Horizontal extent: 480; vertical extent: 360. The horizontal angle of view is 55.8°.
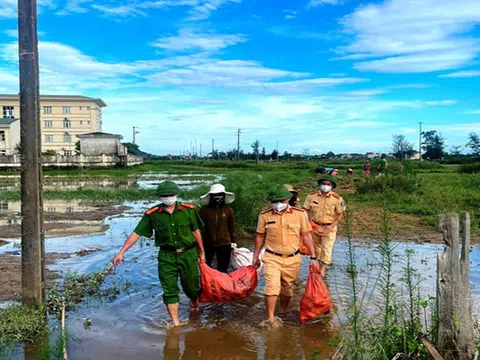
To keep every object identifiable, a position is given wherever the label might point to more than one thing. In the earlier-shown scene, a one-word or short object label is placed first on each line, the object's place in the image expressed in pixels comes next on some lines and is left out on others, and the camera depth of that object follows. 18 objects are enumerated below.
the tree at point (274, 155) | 89.12
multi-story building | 72.94
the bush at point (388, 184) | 17.89
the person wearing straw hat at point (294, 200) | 7.14
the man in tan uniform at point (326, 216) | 7.02
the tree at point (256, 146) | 72.53
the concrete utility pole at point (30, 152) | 5.10
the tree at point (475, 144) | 63.41
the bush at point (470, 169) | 32.08
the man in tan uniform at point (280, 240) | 5.26
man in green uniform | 5.28
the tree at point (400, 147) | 64.72
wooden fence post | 3.65
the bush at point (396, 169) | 19.33
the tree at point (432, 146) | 71.81
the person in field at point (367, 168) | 25.68
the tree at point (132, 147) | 82.24
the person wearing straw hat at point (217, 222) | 6.49
